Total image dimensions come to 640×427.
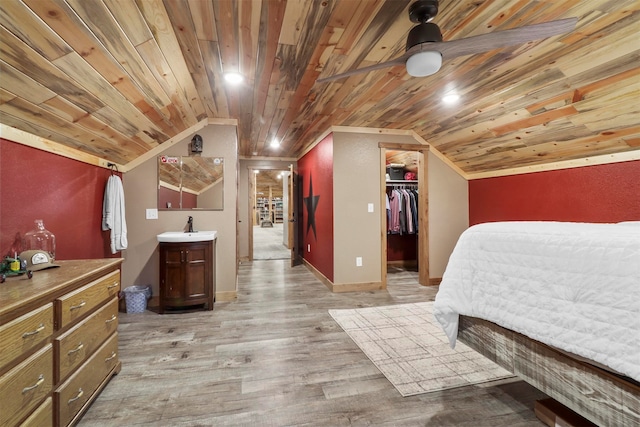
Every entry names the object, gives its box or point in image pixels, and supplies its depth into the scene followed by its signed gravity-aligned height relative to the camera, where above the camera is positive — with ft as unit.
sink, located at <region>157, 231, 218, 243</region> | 9.98 -0.73
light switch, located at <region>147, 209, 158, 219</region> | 11.46 +0.15
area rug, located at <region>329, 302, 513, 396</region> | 6.27 -3.64
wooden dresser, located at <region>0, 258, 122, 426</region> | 3.48 -1.89
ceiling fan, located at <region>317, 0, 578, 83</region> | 4.50 +2.95
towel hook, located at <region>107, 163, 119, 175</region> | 9.94 +1.84
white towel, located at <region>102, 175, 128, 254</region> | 9.64 +0.14
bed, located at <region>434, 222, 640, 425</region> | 3.34 -1.38
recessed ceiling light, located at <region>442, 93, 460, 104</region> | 9.39 +4.01
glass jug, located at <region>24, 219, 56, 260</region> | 6.29 -0.48
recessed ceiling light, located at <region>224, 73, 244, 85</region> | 7.98 +4.04
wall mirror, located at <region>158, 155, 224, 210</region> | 11.57 +1.45
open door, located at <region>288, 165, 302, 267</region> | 19.09 -0.14
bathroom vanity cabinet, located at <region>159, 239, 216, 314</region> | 10.14 -2.05
